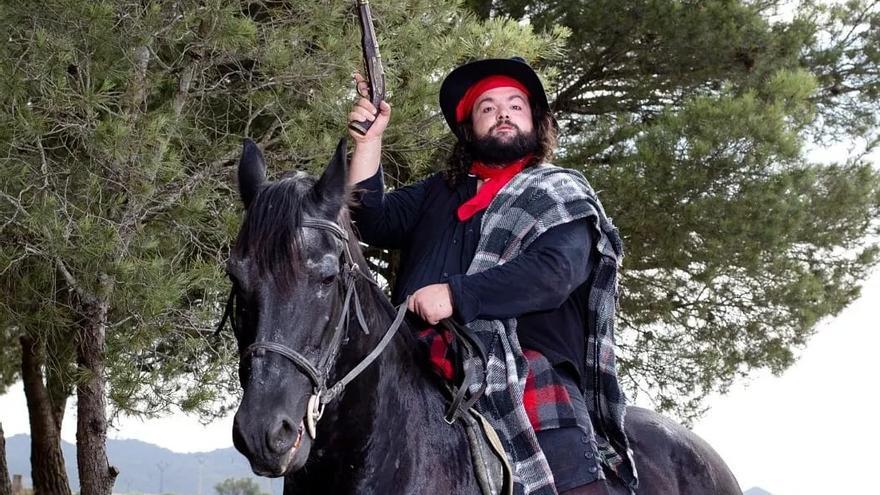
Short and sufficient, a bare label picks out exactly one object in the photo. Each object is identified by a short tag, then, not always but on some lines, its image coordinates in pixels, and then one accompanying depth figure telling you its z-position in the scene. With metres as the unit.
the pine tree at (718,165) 9.72
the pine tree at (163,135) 6.45
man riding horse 2.60
